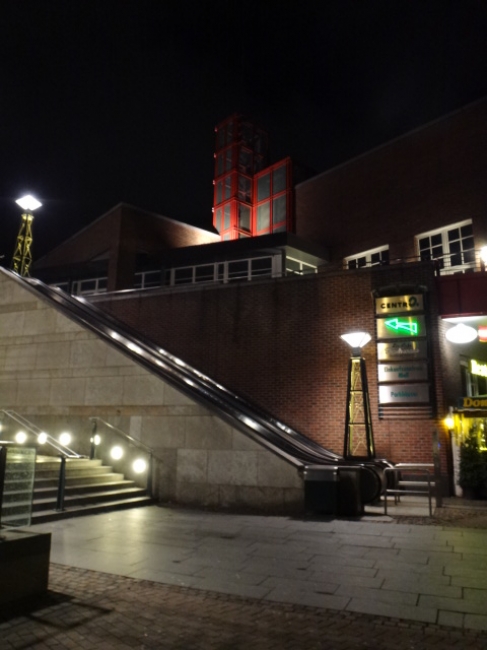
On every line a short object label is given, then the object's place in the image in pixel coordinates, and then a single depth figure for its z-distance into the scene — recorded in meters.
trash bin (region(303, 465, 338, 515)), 9.76
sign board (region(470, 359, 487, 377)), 16.11
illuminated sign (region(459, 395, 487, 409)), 12.94
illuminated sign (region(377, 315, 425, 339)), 14.23
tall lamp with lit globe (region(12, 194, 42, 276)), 18.84
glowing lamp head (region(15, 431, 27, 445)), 13.13
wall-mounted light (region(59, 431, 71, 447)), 13.43
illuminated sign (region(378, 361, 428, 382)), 13.88
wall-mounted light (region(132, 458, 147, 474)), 12.05
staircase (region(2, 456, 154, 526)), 9.42
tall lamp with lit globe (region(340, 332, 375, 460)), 12.29
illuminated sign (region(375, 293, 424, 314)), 14.35
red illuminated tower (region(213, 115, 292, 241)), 34.19
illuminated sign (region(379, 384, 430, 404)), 13.81
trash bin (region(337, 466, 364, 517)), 9.89
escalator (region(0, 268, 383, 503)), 10.73
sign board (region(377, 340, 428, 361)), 14.03
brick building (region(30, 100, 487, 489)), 14.16
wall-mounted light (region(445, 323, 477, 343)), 13.55
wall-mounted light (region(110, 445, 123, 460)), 12.50
